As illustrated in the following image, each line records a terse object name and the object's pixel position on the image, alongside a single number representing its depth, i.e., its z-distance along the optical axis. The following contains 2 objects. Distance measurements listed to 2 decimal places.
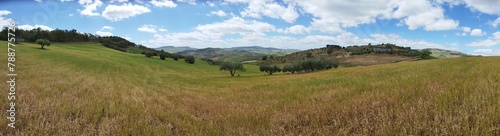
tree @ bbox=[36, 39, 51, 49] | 81.12
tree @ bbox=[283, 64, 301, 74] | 83.81
